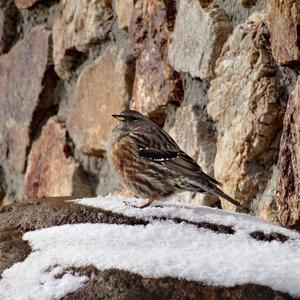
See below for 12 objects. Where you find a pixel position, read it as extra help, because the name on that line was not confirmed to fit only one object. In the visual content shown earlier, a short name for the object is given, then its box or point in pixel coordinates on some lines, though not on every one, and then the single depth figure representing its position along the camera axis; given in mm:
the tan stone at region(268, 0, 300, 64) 5352
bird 6637
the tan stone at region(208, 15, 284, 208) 5727
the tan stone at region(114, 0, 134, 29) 7605
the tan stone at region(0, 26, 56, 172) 8961
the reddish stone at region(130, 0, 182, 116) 6965
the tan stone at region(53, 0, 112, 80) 8000
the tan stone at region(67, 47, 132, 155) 7789
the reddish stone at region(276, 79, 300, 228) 5337
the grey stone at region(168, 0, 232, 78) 6316
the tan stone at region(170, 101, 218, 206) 6469
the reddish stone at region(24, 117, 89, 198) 8391
